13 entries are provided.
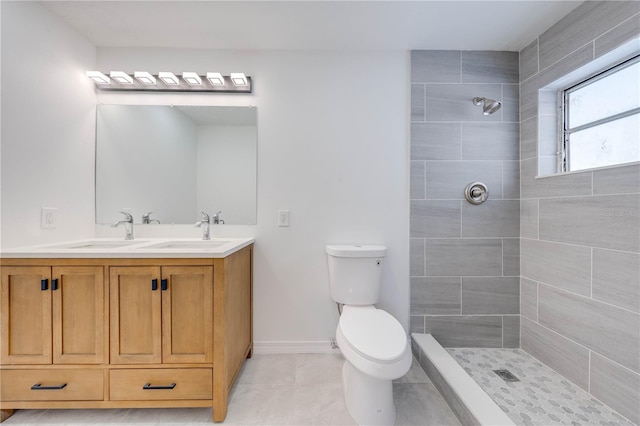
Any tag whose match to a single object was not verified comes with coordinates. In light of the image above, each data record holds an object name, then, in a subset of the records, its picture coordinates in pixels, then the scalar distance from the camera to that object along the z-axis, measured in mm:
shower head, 1734
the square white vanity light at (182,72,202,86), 1782
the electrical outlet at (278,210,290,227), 1892
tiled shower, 1744
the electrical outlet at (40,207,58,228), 1507
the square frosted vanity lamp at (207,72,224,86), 1786
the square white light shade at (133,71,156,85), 1783
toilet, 1154
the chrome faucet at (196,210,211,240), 1791
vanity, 1239
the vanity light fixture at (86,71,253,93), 1799
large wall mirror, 1879
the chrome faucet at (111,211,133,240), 1776
